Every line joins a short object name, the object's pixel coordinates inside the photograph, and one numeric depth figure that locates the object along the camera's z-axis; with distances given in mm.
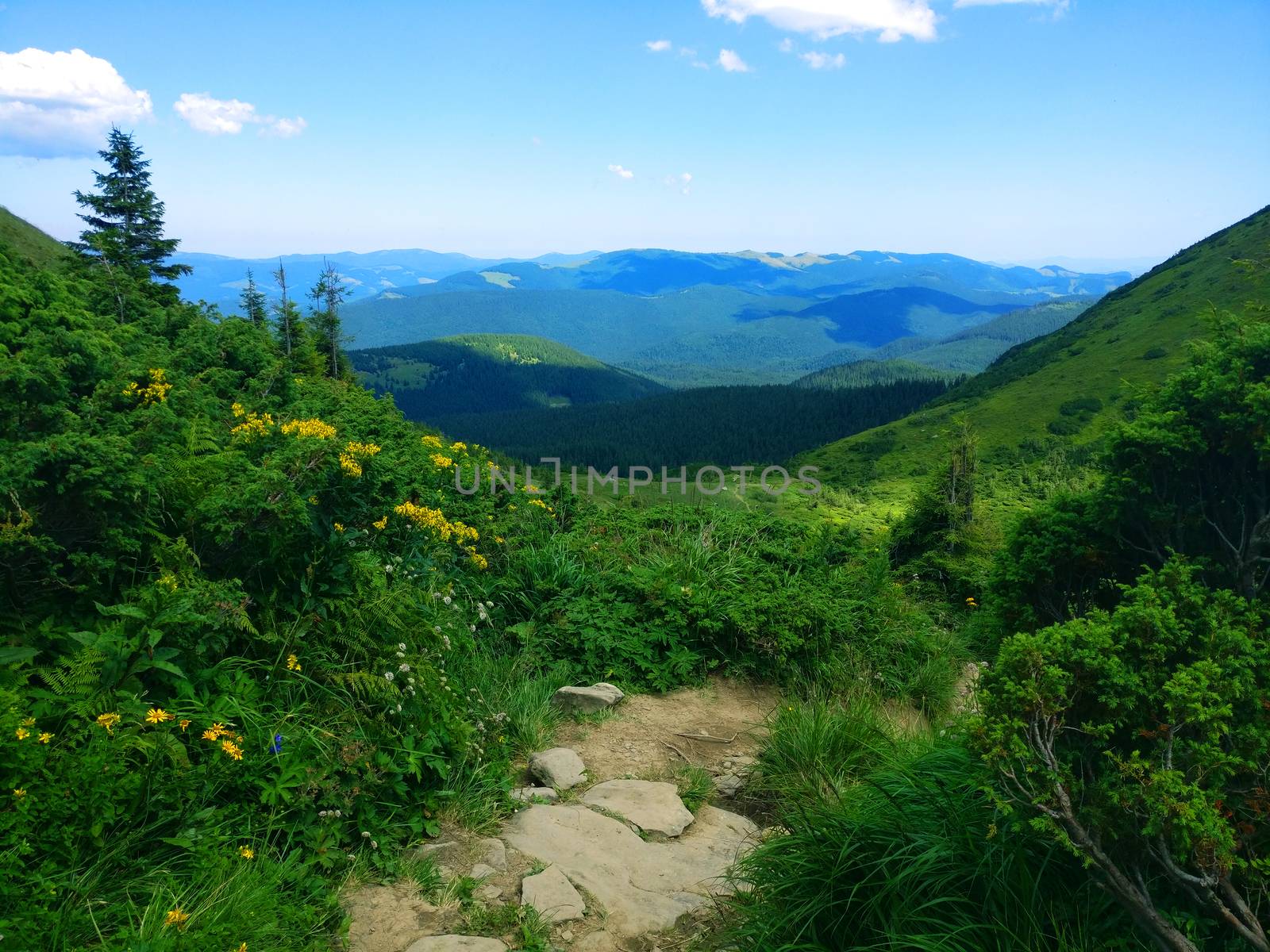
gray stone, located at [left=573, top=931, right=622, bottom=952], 3539
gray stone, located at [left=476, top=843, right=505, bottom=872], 3994
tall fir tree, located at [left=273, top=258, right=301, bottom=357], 30050
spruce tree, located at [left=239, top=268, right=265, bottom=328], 29062
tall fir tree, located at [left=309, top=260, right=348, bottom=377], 36188
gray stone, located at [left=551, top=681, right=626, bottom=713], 6102
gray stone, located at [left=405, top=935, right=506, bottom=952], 3326
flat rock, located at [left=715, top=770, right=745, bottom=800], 5184
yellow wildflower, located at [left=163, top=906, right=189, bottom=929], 2791
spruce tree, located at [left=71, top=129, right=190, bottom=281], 28938
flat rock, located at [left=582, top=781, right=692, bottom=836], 4691
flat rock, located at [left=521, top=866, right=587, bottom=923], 3678
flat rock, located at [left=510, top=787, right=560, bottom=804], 4746
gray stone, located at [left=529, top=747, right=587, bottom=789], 5031
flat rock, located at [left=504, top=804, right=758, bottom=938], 3857
